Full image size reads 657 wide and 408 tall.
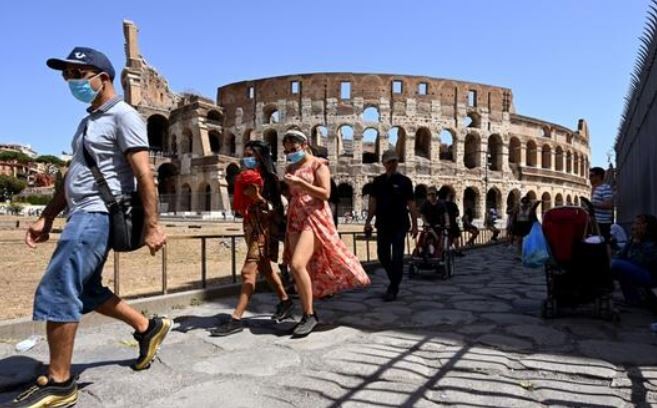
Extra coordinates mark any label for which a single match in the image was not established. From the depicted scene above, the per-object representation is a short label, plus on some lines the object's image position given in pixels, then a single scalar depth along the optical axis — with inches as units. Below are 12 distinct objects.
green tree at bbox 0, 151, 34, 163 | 3405.5
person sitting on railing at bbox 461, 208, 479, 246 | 537.0
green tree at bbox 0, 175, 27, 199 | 2370.8
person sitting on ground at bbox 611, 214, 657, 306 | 171.6
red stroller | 159.0
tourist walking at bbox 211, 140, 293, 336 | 149.6
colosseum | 1411.2
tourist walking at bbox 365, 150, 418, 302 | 207.6
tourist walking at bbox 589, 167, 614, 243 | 220.4
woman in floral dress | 143.2
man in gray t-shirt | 90.9
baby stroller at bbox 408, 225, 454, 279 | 279.9
